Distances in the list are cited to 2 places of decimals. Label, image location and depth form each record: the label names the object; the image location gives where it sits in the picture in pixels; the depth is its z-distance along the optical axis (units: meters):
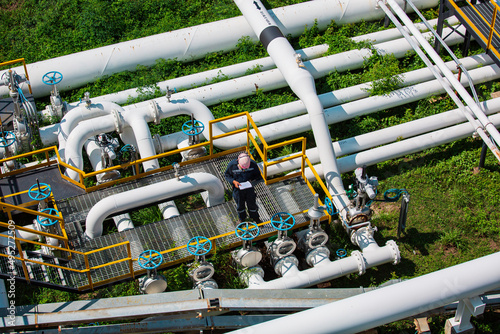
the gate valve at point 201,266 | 12.67
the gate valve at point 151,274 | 12.50
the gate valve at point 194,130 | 14.89
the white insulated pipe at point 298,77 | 14.69
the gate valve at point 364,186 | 13.48
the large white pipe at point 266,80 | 16.16
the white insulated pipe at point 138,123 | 14.63
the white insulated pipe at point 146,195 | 13.27
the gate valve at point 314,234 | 13.18
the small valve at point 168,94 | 15.45
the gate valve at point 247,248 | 12.91
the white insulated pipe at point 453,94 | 14.28
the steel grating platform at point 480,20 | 16.81
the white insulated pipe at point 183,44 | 17.20
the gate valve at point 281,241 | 13.15
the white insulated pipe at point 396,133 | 15.48
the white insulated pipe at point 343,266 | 13.05
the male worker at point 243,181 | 13.26
